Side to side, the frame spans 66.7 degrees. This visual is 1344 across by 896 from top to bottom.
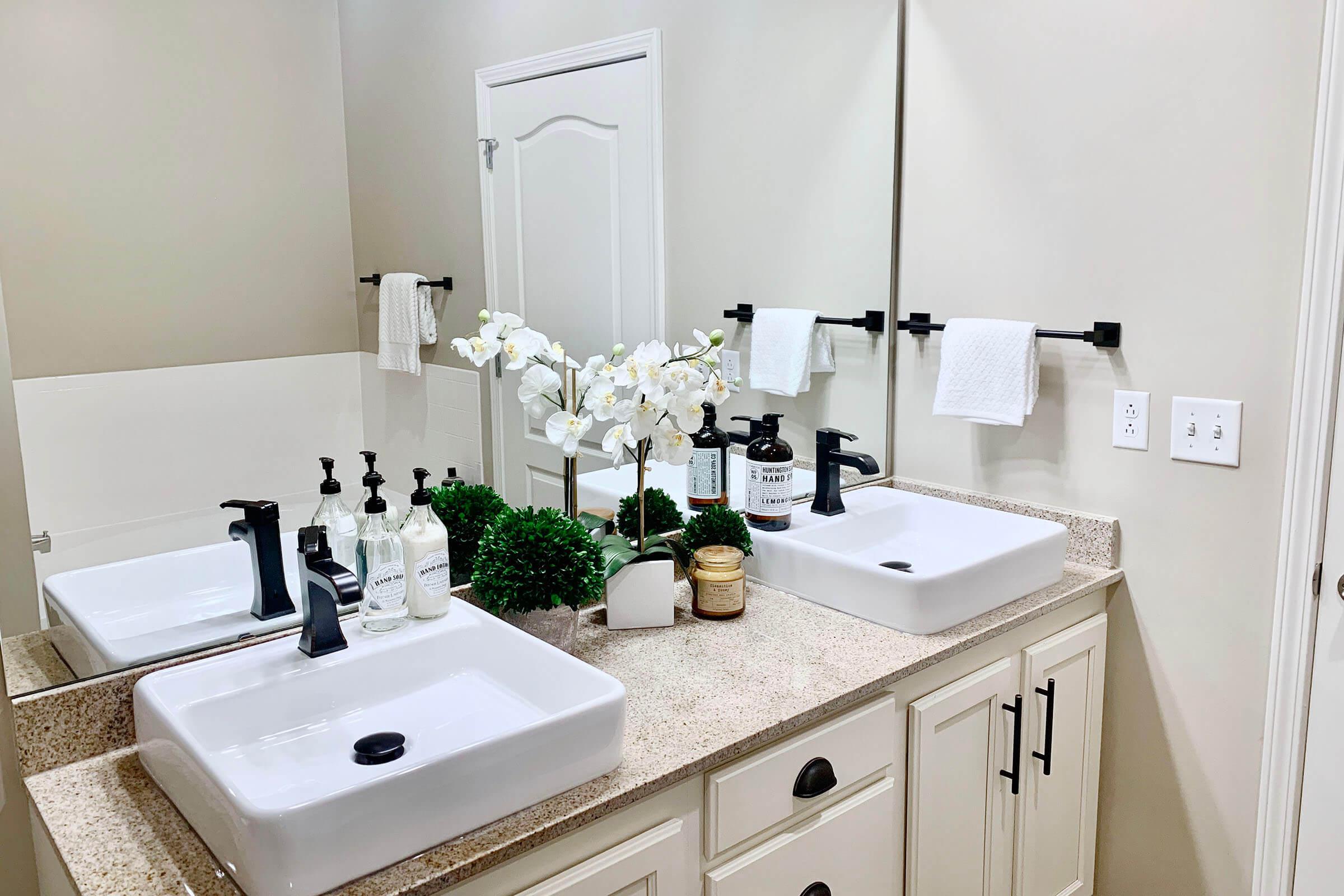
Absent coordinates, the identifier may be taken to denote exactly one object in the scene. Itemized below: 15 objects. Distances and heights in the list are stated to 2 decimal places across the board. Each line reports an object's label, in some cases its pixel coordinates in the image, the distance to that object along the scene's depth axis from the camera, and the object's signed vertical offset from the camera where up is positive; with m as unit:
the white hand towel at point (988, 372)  2.01 -0.20
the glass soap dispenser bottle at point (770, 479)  1.98 -0.39
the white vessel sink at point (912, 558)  1.70 -0.53
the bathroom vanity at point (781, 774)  1.15 -0.65
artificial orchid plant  1.68 -0.20
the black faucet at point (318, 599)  1.34 -0.42
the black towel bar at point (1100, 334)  1.94 -0.12
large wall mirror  1.23 +0.04
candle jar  1.74 -0.52
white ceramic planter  1.70 -0.53
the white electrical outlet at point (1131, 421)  1.93 -0.28
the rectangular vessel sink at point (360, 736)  1.02 -0.54
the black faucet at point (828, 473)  2.14 -0.41
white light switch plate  1.82 -0.28
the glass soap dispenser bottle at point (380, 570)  1.45 -0.41
